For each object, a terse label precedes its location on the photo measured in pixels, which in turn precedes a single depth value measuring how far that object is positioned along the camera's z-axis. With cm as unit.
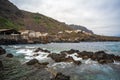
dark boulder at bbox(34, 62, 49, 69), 1138
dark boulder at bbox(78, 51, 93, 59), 1569
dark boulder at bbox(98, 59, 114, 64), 1333
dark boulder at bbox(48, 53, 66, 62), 1381
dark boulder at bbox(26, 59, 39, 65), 1220
